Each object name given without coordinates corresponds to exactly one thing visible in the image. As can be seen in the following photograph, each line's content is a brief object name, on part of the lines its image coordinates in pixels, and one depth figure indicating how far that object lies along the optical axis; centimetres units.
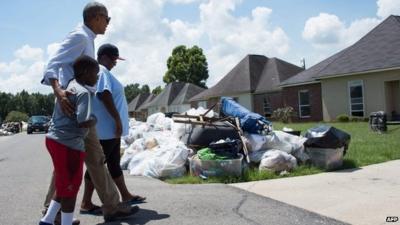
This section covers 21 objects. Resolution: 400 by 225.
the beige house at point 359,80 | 2450
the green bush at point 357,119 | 2508
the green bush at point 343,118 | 2569
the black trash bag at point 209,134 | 884
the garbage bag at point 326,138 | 839
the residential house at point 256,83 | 3625
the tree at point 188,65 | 7150
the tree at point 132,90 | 12568
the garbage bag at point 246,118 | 901
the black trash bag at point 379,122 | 1617
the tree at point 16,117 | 8515
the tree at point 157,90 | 9422
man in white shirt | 457
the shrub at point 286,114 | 3056
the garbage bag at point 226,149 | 790
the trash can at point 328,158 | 837
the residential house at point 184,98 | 5673
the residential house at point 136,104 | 8349
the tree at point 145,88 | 13705
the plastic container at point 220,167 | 764
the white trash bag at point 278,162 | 810
